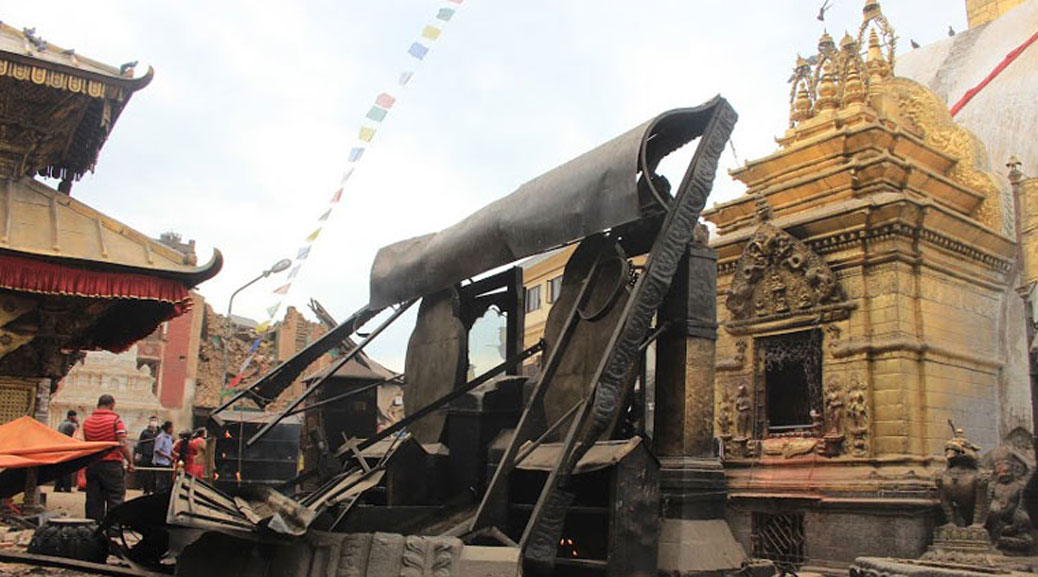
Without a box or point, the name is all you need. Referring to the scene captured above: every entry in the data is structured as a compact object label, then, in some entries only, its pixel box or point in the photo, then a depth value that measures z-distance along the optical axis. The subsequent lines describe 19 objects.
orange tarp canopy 8.59
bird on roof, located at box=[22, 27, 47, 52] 12.13
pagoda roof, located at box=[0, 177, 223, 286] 10.74
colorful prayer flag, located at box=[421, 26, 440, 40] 11.87
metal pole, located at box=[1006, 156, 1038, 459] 12.54
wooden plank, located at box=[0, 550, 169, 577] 5.69
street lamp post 20.61
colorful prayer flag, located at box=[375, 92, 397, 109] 12.49
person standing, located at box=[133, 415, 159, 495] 14.49
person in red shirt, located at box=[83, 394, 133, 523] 9.59
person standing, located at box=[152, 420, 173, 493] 14.02
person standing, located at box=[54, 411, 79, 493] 13.45
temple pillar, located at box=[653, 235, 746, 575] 4.82
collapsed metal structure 4.48
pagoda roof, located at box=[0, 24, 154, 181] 11.41
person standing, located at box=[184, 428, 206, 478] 12.91
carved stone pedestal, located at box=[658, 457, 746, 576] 4.64
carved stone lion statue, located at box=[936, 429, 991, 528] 10.12
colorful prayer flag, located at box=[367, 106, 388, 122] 12.52
